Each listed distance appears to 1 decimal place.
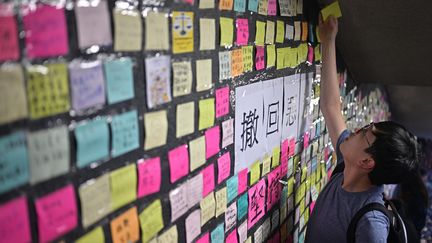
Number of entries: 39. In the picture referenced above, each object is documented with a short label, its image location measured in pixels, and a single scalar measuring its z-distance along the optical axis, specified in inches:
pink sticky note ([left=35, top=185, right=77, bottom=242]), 21.3
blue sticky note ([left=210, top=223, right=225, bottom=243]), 41.6
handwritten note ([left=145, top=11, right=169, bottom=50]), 27.6
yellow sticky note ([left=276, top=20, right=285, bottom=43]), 52.1
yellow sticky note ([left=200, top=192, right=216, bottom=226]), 38.6
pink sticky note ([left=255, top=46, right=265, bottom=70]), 46.4
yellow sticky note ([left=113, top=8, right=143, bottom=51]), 24.7
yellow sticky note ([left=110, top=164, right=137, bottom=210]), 26.4
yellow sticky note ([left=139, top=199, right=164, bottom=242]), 30.0
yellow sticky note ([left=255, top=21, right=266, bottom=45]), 45.9
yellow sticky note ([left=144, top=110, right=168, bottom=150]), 28.9
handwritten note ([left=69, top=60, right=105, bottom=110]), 22.2
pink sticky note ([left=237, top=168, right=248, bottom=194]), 46.1
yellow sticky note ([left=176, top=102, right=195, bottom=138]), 32.5
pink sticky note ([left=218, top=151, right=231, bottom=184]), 41.0
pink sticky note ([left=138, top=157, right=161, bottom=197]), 29.0
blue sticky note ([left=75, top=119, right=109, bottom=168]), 23.1
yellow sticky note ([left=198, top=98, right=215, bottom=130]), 35.8
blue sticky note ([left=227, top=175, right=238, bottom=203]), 43.7
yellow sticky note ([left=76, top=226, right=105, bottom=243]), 24.3
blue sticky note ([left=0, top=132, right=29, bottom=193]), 18.8
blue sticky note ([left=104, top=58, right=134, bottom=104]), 24.7
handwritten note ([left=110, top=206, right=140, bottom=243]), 27.1
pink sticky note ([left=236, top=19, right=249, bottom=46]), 41.1
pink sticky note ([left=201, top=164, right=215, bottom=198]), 38.1
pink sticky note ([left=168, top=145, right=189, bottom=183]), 32.4
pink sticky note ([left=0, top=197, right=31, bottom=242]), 19.1
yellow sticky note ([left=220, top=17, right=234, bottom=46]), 37.7
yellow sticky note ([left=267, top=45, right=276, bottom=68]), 49.7
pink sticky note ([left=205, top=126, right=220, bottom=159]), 37.7
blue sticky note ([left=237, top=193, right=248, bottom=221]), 47.1
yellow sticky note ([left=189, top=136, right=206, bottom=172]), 35.2
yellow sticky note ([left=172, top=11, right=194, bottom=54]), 30.6
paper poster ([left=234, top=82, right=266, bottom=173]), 43.6
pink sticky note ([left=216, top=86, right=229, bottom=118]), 38.6
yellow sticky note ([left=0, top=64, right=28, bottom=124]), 18.3
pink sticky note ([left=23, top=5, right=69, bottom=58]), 19.2
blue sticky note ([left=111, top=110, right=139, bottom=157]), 25.8
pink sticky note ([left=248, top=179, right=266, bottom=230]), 50.5
